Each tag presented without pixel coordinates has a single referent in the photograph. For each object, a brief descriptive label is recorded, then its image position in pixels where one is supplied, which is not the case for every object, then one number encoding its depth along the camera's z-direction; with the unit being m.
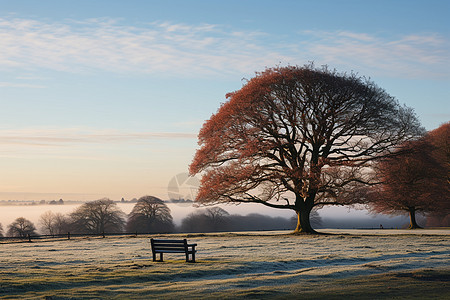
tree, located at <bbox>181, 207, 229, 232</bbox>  110.88
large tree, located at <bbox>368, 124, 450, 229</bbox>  48.22
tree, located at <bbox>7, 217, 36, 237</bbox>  96.69
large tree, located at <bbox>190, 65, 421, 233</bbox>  45.62
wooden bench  25.70
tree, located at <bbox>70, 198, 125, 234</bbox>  92.69
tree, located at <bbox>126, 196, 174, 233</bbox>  93.50
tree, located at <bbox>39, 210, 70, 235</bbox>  106.07
